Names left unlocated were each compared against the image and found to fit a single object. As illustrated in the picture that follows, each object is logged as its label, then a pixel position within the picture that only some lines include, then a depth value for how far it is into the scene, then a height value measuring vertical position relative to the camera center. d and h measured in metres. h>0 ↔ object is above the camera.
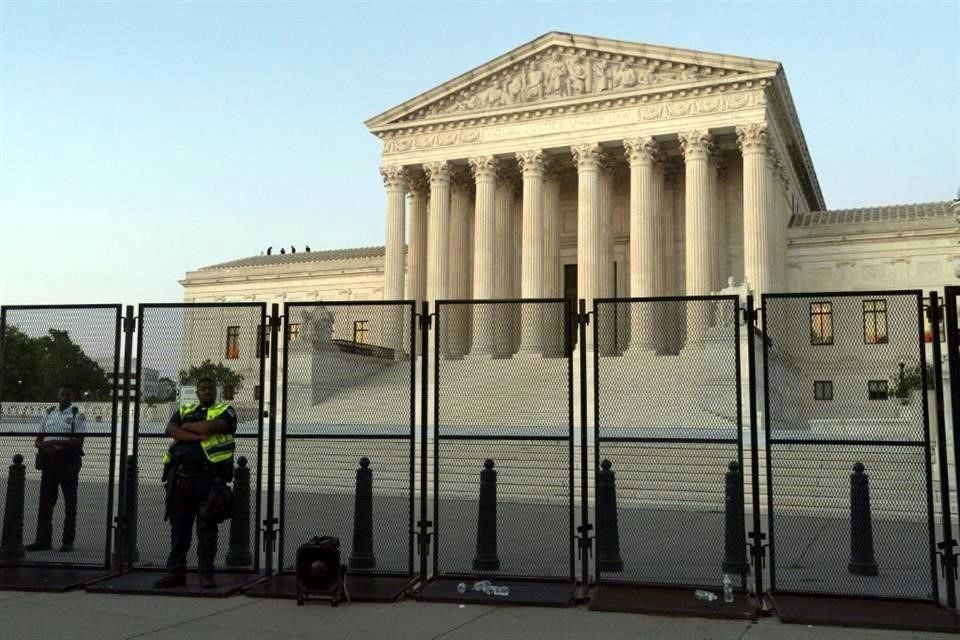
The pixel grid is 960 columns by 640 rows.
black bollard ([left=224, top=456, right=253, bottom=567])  11.23 -1.82
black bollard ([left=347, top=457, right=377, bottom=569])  10.87 -1.58
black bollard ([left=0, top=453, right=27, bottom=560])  11.44 -1.66
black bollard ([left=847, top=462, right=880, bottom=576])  10.59 -1.58
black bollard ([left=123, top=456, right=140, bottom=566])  10.97 -1.56
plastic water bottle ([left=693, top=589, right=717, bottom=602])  9.26 -2.10
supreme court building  46.56 +12.55
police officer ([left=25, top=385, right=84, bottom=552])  11.91 -0.93
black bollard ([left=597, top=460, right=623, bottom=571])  10.59 -1.48
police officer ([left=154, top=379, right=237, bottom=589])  9.88 -0.85
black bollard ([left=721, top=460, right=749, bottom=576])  10.29 -1.47
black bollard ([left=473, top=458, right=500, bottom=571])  10.74 -1.65
